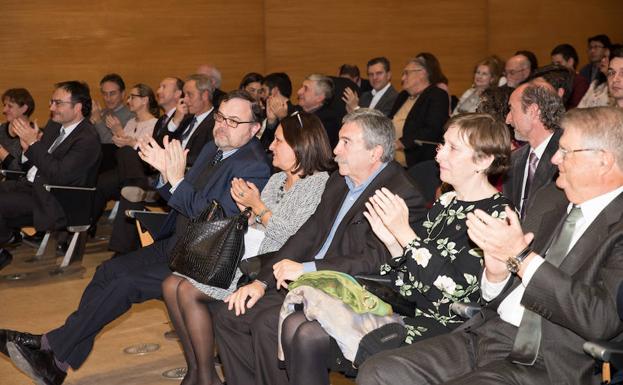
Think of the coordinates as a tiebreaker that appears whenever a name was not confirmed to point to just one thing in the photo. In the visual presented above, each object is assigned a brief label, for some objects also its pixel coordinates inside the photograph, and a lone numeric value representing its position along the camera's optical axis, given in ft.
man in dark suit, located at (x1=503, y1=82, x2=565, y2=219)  12.50
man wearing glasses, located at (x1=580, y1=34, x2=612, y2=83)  32.12
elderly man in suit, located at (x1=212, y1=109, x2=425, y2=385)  11.07
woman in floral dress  9.36
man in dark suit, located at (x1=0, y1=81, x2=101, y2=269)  19.69
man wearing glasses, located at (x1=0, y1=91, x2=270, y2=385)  13.12
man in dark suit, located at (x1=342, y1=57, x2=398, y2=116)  27.68
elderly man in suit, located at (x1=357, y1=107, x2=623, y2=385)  7.65
